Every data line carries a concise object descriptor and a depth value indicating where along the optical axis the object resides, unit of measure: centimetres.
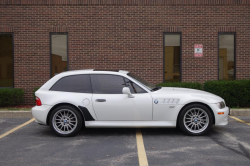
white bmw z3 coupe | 588
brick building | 1093
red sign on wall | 1102
